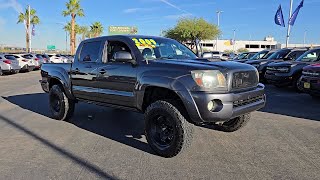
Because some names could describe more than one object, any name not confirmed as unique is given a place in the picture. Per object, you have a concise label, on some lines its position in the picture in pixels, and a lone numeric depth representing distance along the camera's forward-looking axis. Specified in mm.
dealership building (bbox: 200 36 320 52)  86721
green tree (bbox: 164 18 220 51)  41840
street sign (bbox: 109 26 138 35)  37570
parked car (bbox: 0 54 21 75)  16850
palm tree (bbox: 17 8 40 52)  43923
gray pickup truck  3369
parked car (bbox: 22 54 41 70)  21038
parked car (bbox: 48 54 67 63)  26478
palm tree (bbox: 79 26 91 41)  63704
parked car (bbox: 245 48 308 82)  10744
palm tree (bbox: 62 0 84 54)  37007
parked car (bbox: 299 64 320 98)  6320
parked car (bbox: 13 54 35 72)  19363
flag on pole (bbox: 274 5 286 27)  22230
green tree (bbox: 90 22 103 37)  59688
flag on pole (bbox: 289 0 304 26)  19779
